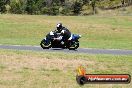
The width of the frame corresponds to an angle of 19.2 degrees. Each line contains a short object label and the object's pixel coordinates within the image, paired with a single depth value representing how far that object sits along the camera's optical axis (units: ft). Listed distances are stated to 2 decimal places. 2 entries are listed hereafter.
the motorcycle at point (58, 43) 87.30
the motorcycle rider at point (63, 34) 86.93
